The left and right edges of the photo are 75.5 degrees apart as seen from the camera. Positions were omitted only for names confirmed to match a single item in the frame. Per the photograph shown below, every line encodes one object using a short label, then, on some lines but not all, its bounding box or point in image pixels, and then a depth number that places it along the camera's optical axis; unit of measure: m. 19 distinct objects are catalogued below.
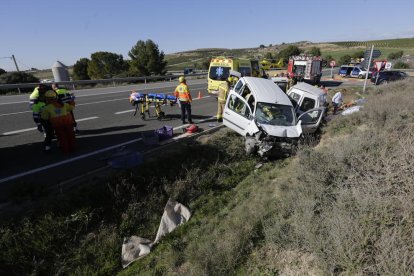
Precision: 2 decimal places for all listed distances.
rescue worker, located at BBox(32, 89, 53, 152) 7.13
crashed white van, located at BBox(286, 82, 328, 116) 10.06
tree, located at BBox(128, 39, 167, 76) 40.69
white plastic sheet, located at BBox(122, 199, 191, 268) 4.67
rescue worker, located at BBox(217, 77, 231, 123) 10.64
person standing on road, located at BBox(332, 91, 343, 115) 12.96
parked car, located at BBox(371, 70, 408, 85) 23.95
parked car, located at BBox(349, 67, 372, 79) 32.34
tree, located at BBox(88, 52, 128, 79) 44.12
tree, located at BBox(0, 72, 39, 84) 23.77
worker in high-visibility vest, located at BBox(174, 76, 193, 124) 9.87
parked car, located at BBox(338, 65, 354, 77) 34.63
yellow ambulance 15.45
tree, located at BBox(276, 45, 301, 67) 65.14
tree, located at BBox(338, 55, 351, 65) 59.61
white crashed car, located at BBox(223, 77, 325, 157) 7.91
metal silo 20.64
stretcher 10.66
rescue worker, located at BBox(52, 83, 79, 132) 8.21
